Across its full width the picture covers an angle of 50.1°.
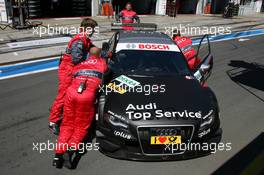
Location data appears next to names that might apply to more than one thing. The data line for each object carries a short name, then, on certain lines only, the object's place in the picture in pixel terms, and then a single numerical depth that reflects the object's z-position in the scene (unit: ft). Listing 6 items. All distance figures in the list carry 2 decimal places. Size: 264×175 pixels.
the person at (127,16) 35.33
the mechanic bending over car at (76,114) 12.96
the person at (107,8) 68.13
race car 12.49
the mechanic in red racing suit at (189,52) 22.06
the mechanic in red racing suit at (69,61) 15.51
